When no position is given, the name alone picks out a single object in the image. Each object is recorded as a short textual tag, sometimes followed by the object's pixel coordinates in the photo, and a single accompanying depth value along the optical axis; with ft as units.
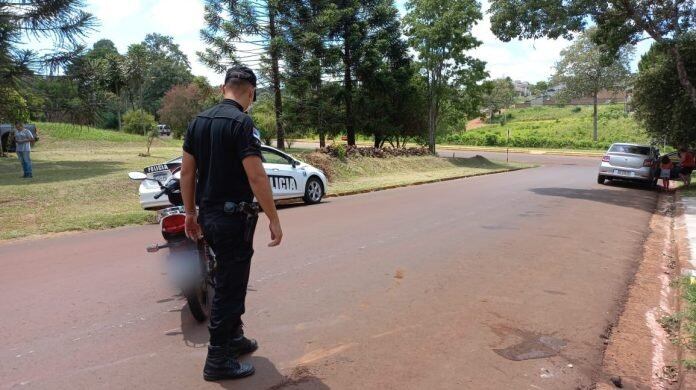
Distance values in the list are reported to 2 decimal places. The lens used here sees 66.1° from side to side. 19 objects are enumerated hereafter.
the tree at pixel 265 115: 78.95
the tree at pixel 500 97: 266.16
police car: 39.27
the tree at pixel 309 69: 71.97
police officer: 11.05
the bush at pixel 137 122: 157.31
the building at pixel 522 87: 574.72
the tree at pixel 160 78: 241.96
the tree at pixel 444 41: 91.76
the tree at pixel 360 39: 83.92
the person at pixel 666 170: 59.31
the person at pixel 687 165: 62.03
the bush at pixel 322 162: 61.00
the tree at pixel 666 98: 58.34
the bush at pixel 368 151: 68.44
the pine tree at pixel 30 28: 44.88
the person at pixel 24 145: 46.47
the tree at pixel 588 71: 190.60
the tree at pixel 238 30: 66.44
